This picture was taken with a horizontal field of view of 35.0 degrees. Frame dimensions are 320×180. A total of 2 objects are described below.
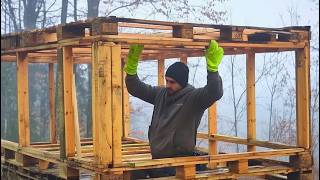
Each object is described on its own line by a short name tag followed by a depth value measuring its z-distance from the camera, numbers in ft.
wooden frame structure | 18.95
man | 20.52
